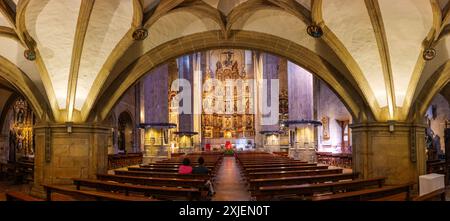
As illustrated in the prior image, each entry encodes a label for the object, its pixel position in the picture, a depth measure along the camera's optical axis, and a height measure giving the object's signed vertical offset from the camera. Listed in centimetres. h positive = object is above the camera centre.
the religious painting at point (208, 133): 3403 -32
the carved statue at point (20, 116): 1867 +88
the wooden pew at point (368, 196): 512 -108
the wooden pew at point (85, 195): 499 -104
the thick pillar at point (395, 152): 970 -70
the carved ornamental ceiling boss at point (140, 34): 964 +286
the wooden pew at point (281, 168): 915 -114
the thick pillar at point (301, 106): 2009 +152
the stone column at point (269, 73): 3184 +576
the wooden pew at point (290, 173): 819 -115
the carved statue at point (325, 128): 2573 +9
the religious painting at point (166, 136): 1896 -34
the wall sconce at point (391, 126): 966 +8
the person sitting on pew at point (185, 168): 824 -96
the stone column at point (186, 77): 3281 +558
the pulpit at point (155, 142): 1817 -65
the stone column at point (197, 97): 3331 +348
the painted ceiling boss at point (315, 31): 960 +289
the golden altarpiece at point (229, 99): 3428 +330
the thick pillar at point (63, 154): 965 -67
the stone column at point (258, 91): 3344 +412
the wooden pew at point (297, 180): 679 -115
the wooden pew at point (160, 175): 800 -114
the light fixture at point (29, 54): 881 +208
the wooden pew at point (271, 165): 1030 -114
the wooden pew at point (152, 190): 572 -109
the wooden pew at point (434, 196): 421 -92
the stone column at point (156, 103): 1834 +161
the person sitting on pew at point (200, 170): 826 -101
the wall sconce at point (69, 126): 963 +13
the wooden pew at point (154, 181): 685 -114
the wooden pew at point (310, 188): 582 -111
